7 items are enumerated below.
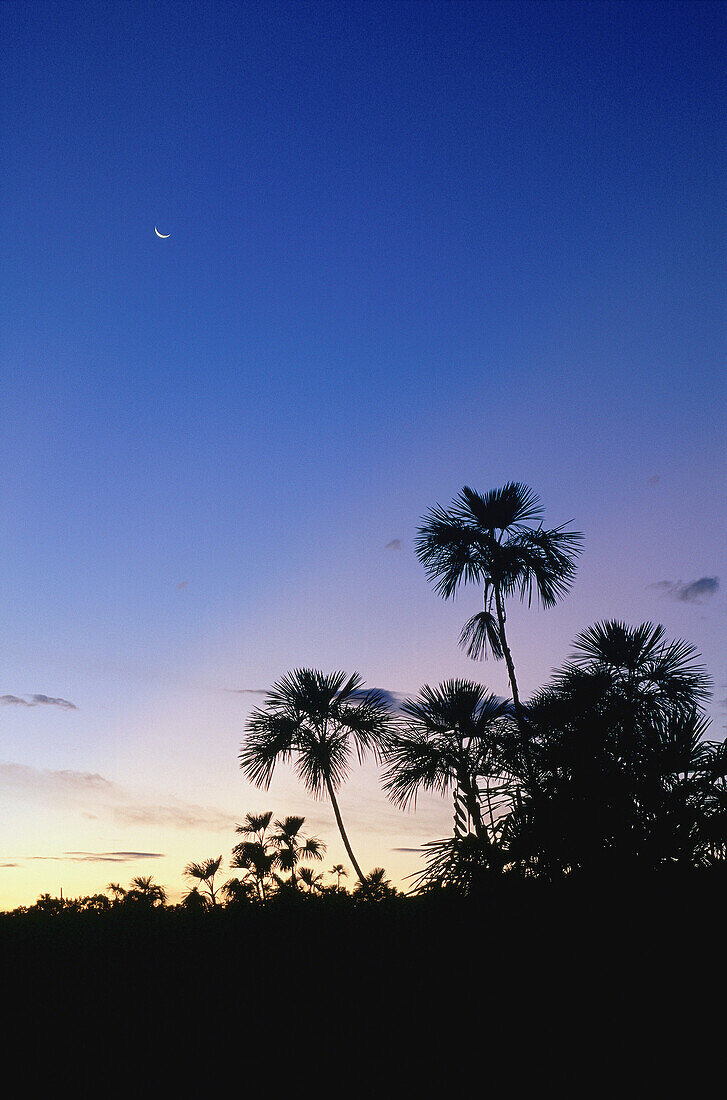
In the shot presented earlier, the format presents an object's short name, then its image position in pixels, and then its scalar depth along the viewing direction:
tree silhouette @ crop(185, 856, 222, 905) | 29.75
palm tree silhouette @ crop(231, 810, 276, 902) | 29.03
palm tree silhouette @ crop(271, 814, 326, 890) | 29.38
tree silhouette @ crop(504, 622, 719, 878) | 13.41
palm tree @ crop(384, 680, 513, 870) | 17.91
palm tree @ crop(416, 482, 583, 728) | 21.44
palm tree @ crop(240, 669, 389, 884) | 22.52
